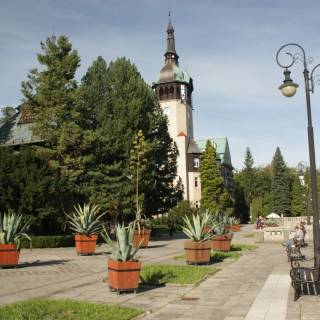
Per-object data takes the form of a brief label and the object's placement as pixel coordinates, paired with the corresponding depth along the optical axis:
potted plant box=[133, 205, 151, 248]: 25.31
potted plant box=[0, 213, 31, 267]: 15.94
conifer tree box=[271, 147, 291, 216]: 93.62
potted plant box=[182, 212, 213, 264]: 16.72
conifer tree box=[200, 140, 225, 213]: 69.71
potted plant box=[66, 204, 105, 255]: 21.25
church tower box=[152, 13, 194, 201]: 74.31
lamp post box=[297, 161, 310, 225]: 36.10
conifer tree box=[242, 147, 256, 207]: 105.46
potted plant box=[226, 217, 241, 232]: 49.84
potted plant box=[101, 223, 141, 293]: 10.87
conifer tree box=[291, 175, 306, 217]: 94.75
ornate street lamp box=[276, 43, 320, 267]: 12.19
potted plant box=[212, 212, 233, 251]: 22.19
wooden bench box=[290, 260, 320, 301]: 9.80
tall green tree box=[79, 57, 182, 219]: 32.94
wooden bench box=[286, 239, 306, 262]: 16.66
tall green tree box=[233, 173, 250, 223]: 92.91
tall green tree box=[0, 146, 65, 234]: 27.06
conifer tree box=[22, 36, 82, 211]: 32.56
